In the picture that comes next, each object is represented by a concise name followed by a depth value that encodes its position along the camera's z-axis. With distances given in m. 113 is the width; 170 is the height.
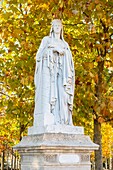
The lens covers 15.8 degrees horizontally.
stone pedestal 8.01
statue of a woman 8.63
